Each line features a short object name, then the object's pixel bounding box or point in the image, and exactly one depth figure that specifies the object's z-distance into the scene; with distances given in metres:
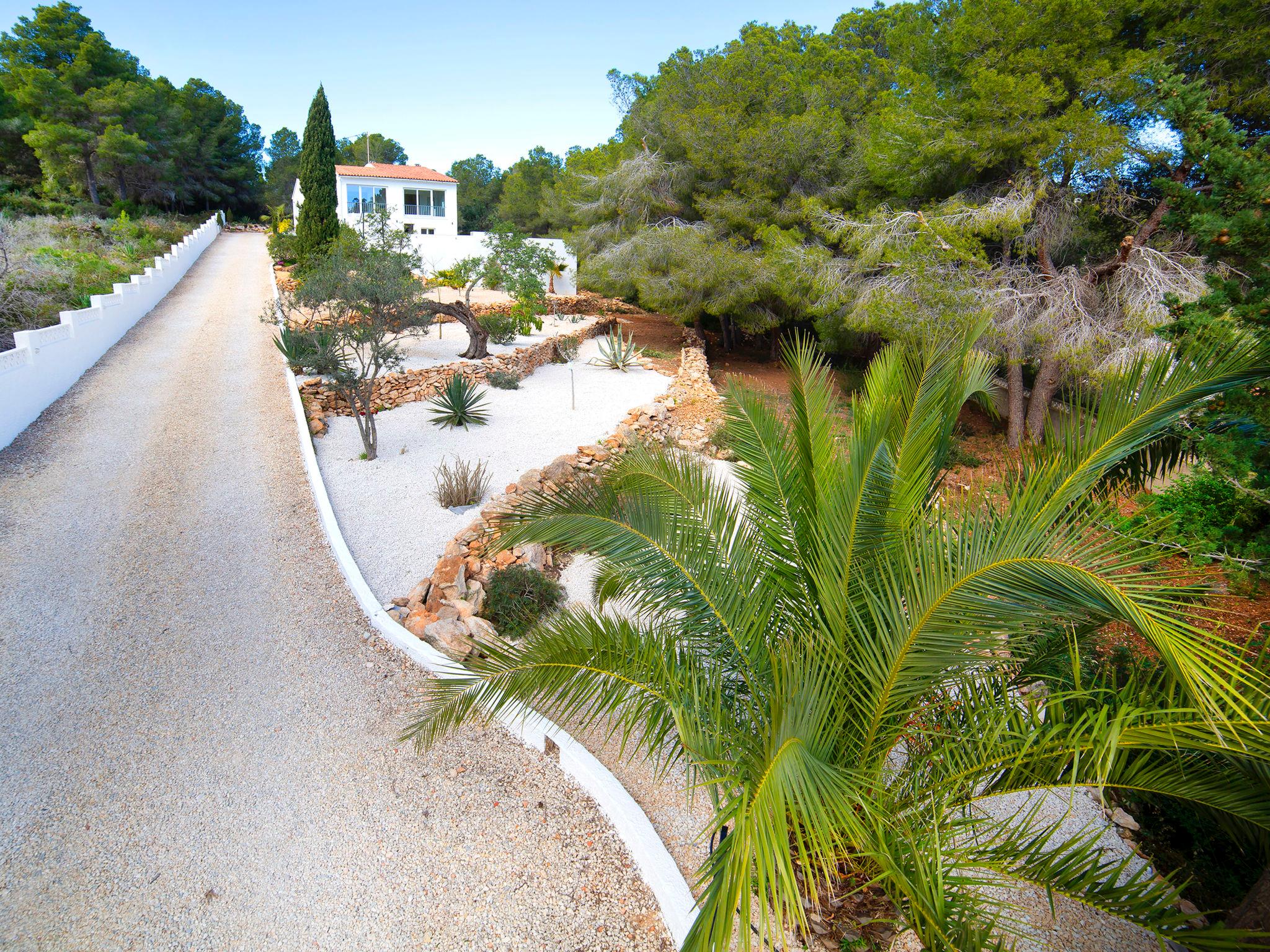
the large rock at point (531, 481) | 7.49
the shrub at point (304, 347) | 8.36
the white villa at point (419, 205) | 25.62
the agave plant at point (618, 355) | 15.39
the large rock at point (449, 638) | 4.87
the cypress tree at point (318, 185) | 20.88
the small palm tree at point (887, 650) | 2.01
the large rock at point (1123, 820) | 4.11
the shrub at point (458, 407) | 10.14
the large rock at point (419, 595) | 5.48
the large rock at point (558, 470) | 7.86
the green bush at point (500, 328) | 15.31
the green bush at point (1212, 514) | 5.36
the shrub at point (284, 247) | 22.66
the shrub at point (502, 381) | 12.66
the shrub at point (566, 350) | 15.94
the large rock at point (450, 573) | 5.59
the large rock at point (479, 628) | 4.92
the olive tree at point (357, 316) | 8.47
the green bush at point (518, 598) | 5.29
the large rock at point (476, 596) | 5.43
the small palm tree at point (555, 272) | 24.01
